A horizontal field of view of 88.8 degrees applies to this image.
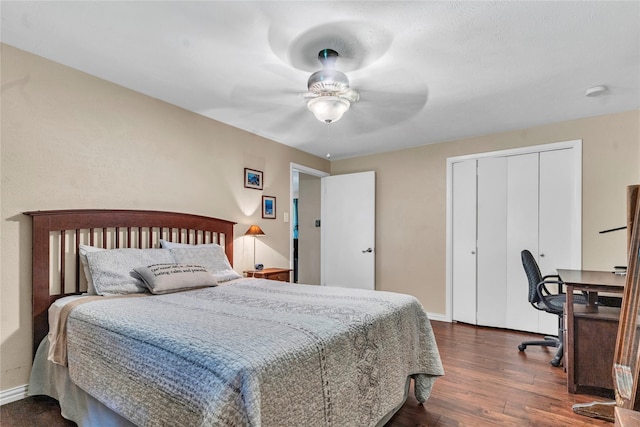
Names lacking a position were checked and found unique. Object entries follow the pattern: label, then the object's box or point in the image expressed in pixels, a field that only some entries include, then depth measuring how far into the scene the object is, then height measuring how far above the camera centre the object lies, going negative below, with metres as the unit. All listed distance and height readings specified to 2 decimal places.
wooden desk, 2.27 -0.90
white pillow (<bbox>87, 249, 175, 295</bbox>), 2.24 -0.42
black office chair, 2.86 -0.78
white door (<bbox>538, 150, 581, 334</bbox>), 3.51 -0.04
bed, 1.18 -0.58
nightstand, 3.59 -0.70
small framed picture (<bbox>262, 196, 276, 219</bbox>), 4.15 +0.07
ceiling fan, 2.19 +0.84
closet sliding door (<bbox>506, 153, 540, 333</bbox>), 3.74 -0.20
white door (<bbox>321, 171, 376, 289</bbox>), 4.89 -0.27
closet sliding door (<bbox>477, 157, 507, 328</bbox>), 3.93 -0.34
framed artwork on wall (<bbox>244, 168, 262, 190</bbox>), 3.90 +0.41
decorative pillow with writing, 2.30 -0.48
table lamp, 3.75 -0.22
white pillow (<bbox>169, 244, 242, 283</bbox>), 2.79 -0.41
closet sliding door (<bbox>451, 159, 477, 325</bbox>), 4.13 -0.36
